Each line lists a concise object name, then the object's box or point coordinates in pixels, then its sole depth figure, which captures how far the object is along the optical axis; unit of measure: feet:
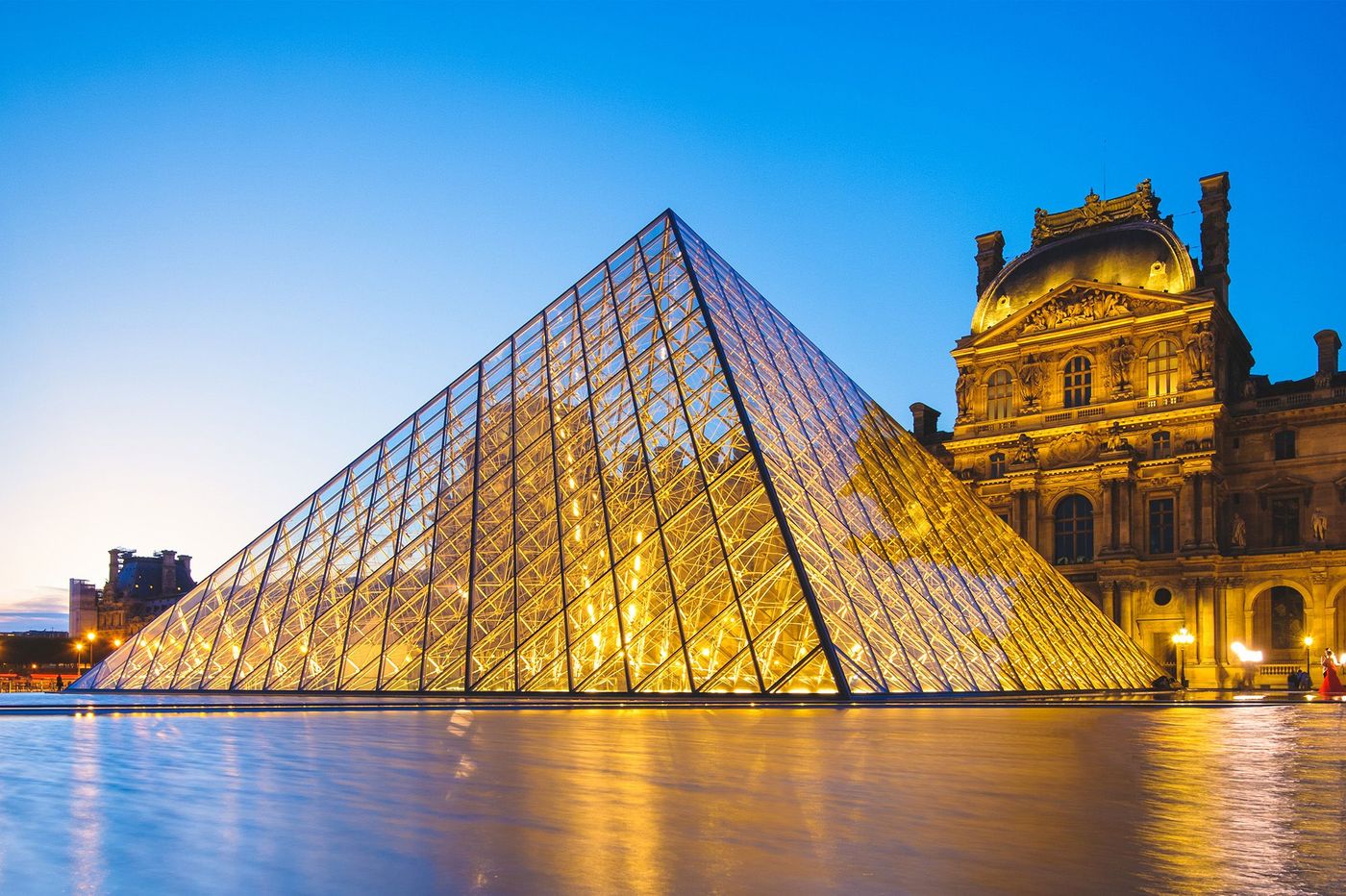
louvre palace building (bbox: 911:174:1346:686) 150.61
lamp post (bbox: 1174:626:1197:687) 147.74
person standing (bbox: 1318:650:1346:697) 80.28
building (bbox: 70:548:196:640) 322.55
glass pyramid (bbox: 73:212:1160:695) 59.16
